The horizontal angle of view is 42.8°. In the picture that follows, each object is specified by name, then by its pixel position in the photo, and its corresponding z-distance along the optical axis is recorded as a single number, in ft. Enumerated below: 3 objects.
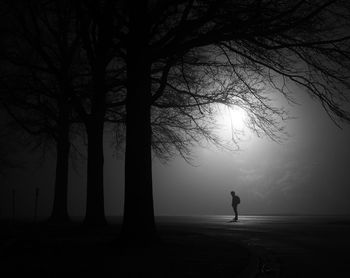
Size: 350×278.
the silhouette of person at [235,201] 82.66
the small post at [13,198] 74.83
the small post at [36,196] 72.96
